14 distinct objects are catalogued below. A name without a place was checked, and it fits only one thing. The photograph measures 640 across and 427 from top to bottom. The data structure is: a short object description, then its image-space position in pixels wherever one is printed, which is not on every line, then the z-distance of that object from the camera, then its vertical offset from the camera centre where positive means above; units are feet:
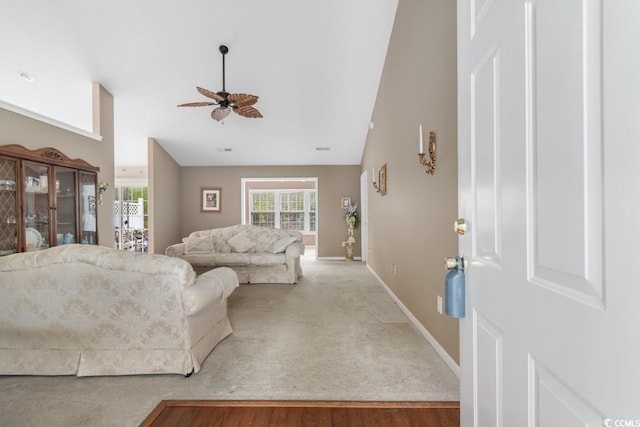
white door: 1.46 -0.02
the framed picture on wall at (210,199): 26.04 +1.08
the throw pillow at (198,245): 17.34 -1.83
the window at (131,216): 26.35 -0.28
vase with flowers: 24.40 -0.47
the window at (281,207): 32.73 +0.46
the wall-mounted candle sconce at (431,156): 7.93 +1.40
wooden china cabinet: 10.50 +0.52
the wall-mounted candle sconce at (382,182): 14.45 +1.41
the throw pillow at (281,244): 16.70 -1.73
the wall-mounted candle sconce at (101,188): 15.25 +1.20
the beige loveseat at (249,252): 16.38 -2.17
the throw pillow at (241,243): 17.13 -1.70
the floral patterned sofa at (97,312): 6.46 -2.08
